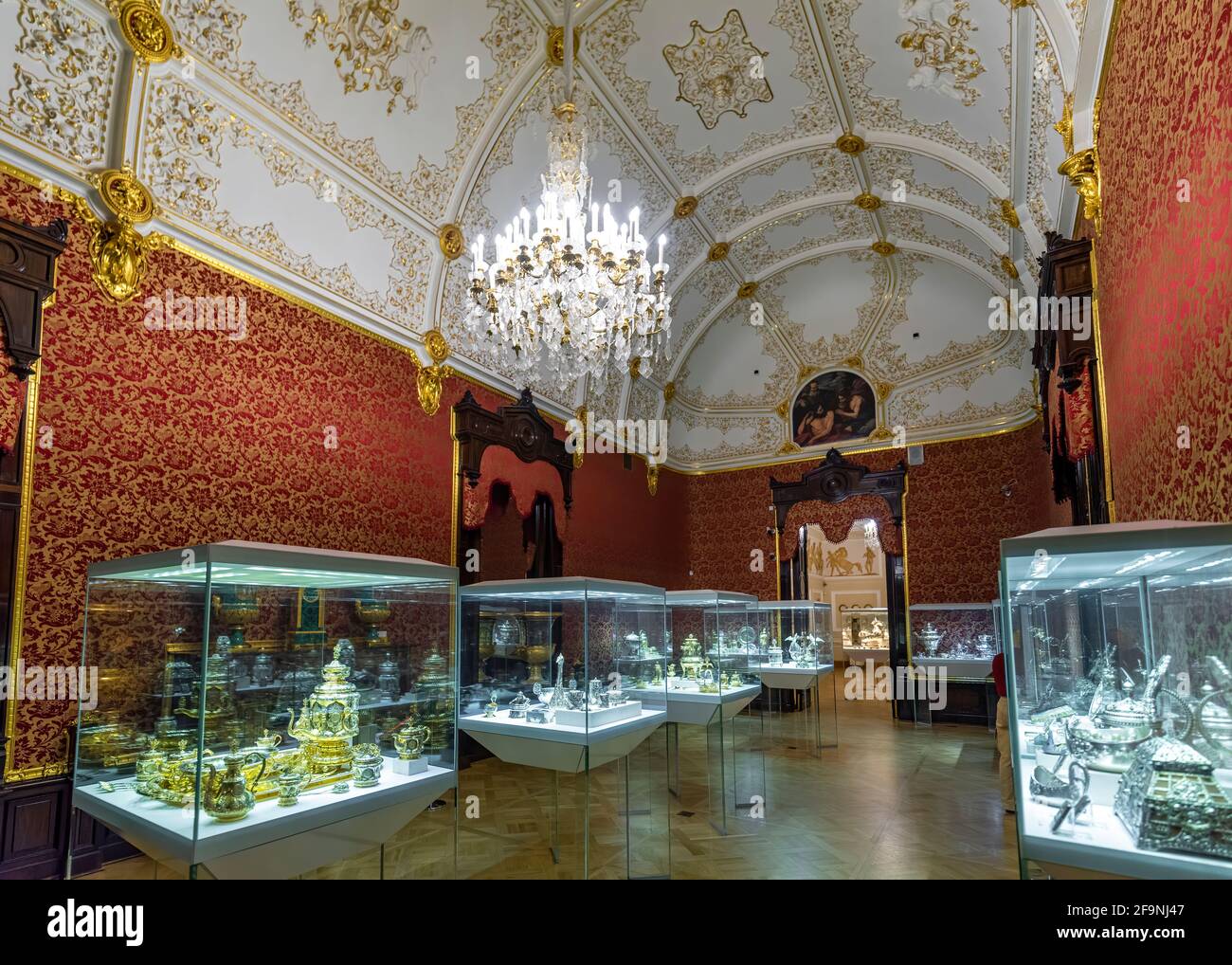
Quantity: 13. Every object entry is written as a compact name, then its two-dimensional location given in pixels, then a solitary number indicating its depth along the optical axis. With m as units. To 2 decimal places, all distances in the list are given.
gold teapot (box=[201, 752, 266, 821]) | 2.75
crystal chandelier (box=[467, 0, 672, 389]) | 6.07
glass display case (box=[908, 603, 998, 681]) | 10.99
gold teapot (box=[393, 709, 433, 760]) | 3.77
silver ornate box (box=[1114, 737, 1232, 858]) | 1.65
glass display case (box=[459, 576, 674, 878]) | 4.52
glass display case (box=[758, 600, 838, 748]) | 9.36
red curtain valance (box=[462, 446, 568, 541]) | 8.82
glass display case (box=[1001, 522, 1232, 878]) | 1.69
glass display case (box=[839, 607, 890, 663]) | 13.48
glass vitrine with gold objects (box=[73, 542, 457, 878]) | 2.80
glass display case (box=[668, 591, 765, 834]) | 6.42
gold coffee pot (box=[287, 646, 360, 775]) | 3.45
